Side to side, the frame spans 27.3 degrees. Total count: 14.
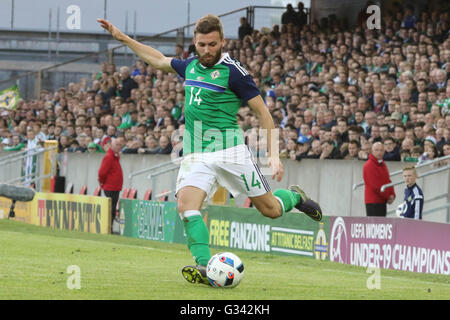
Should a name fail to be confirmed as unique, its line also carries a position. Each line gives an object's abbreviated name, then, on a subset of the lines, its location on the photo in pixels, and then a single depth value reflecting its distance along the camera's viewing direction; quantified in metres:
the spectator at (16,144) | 28.71
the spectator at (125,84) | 28.45
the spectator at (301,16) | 27.17
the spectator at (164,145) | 22.34
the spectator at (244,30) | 29.06
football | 7.91
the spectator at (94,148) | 24.95
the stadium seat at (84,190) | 25.39
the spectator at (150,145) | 23.06
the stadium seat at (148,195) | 22.30
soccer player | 8.27
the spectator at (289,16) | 27.50
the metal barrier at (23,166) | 25.58
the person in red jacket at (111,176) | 21.69
